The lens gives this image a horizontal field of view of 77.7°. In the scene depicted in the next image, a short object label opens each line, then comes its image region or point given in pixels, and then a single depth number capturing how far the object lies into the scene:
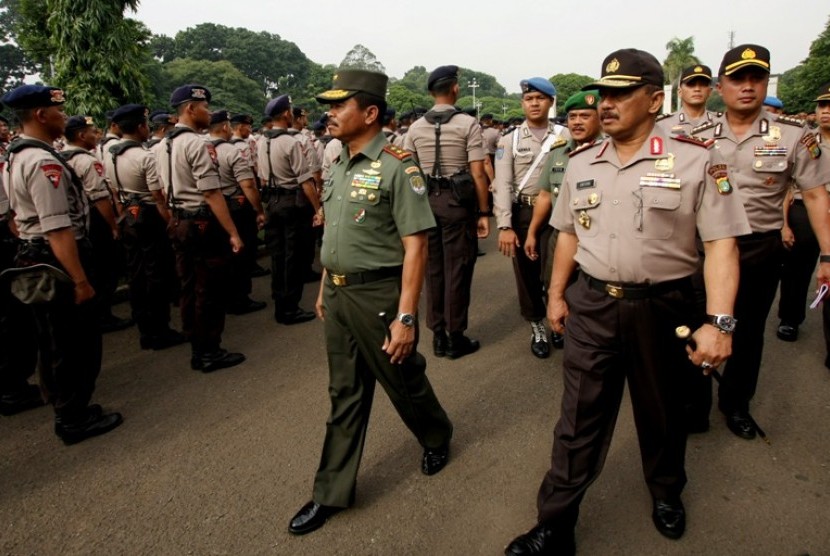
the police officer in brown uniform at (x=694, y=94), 4.66
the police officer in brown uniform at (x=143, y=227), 4.82
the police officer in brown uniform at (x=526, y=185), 4.04
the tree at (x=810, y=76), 32.47
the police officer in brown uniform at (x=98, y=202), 4.66
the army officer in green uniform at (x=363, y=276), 2.29
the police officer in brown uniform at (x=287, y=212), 5.32
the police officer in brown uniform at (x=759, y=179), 2.87
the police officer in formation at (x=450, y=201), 4.13
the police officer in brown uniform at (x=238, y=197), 5.46
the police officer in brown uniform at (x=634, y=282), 1.92
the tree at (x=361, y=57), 103.39
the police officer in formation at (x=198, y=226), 4.05
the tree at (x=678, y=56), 60.58
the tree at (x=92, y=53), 9.67
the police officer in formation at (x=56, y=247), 3.05
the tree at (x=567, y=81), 84.57
